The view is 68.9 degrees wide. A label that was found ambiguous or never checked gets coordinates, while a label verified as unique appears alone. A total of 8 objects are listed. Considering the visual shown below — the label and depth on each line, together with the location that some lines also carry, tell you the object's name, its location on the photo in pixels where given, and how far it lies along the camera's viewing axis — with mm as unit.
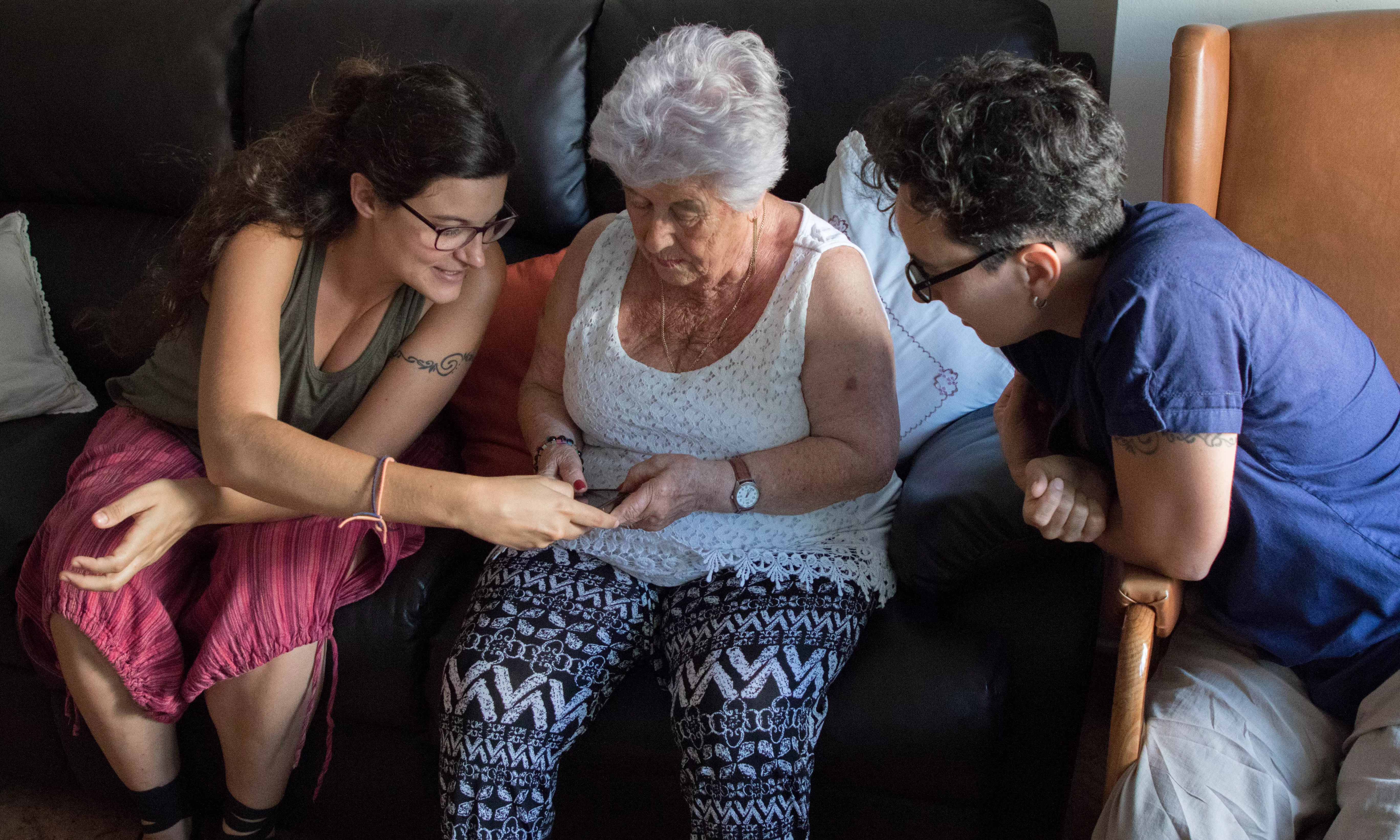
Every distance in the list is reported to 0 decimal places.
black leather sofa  1367
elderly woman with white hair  1318
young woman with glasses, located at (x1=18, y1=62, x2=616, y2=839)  1390
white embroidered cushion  1711
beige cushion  2062
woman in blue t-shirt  1025
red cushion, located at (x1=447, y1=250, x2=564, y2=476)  1876
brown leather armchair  1479
